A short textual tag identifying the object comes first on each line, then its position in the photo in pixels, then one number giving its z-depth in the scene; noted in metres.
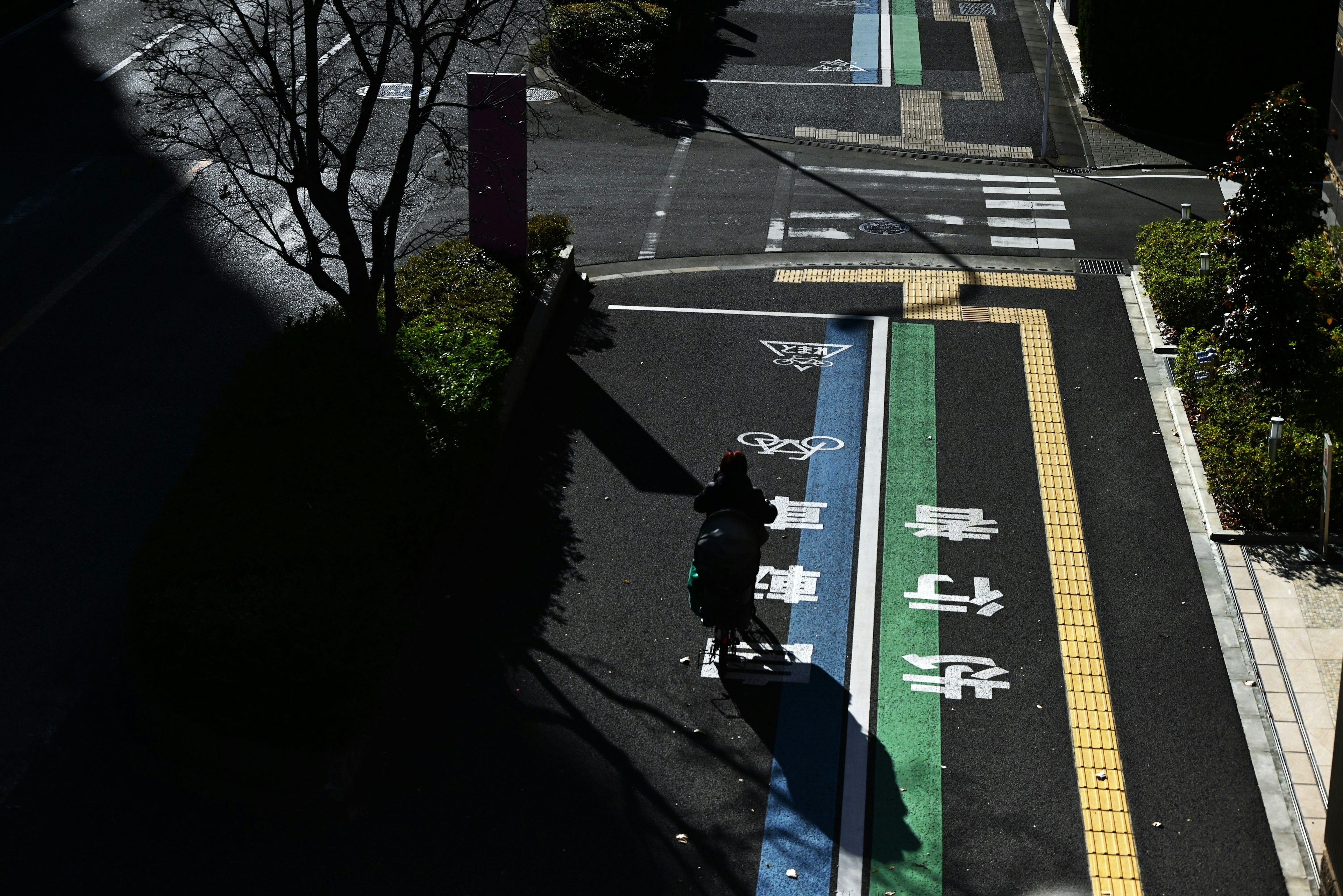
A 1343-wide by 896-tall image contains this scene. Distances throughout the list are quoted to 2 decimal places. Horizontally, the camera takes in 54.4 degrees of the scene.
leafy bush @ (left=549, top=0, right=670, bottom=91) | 25.16
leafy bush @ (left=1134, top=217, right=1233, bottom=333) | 15.38
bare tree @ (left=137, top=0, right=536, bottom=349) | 11.34
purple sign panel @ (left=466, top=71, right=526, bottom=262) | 15.02
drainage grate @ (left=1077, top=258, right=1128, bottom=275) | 17.98
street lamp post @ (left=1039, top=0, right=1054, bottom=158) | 22.72
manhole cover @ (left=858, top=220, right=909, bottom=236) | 19.55
